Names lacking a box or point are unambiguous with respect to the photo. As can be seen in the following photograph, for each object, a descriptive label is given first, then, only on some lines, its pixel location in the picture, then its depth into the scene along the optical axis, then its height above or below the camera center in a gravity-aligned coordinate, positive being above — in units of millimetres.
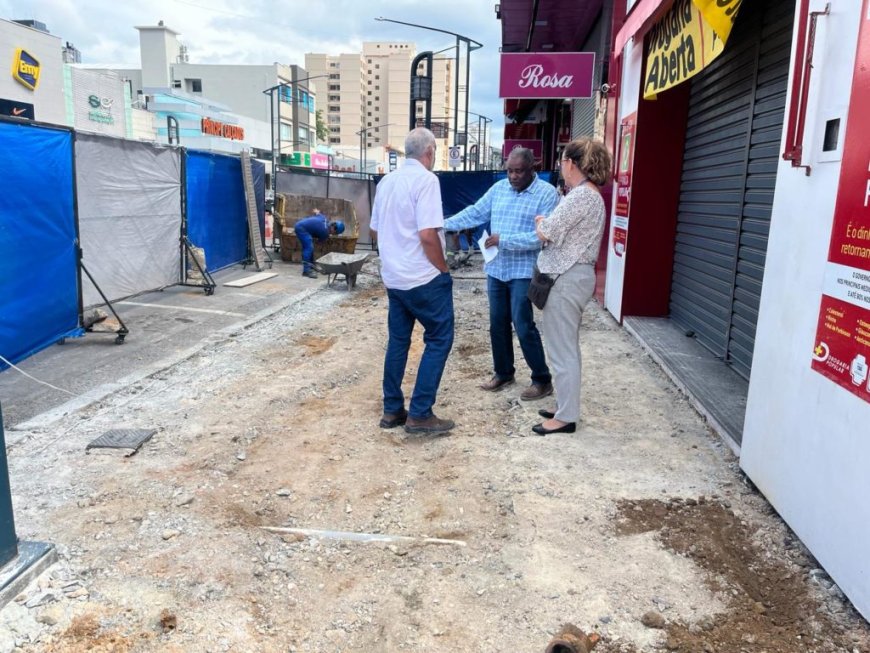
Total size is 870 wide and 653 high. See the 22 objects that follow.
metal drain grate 4059 -1568
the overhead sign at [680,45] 4570 +1307
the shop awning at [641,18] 5914 +1887
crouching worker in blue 12554 -705
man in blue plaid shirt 4703 -274
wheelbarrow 10789 -1097
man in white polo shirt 4094 -454
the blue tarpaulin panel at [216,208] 10531 -239
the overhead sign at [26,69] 23531 +4364
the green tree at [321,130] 104838 +10953
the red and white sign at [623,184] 7383 +271
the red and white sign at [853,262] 2459 -183
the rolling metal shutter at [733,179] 4816 +267
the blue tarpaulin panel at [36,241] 5672 -481
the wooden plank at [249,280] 10894 -1460
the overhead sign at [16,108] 21812 +2704
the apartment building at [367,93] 125938 +22378
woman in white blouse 4020 -298
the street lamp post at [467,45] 16416 +3934
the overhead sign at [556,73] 10219 +2068
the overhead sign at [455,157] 28056 +1991
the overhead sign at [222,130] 45406 +4759
